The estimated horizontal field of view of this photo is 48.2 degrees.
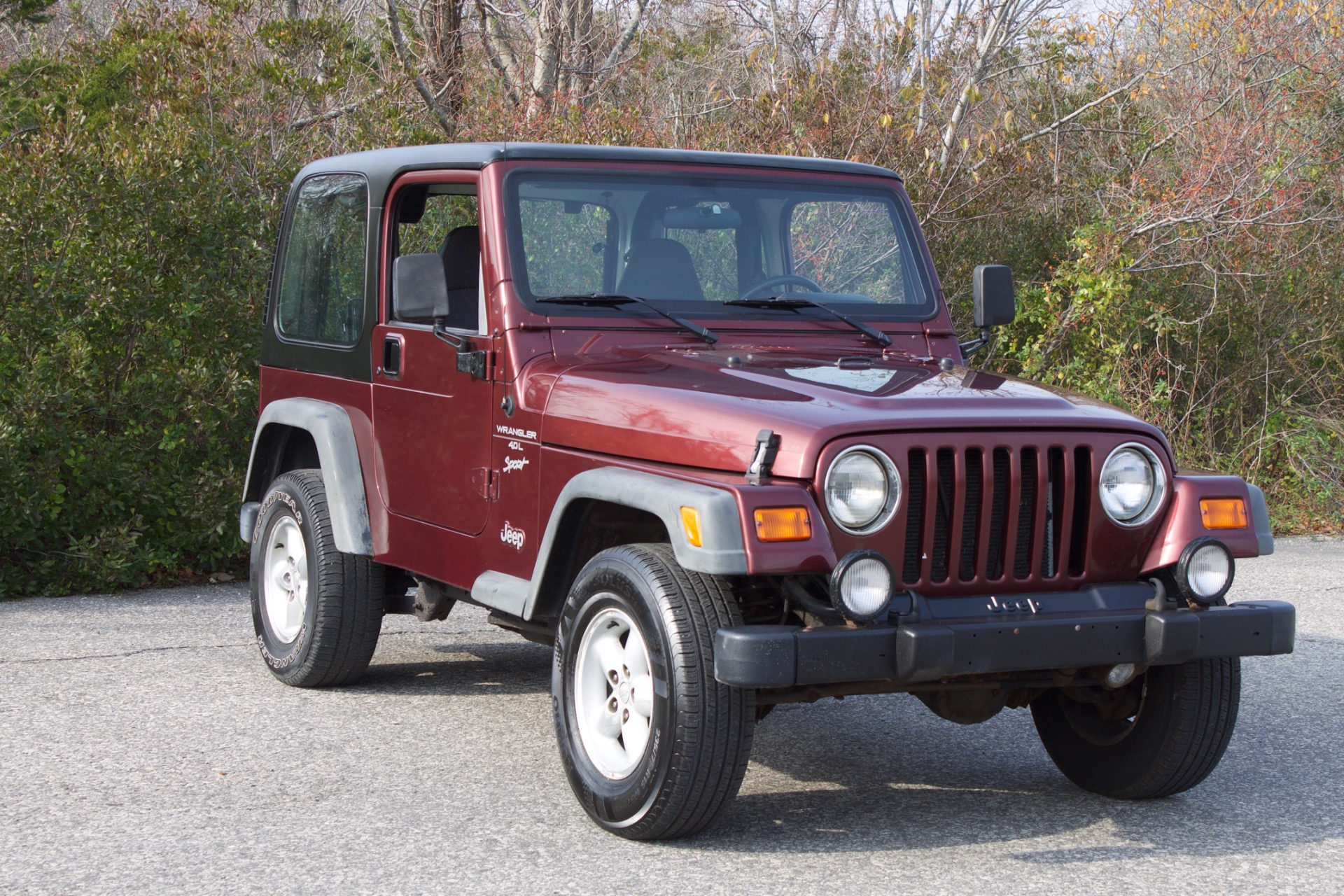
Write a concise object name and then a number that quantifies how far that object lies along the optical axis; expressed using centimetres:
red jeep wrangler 382
